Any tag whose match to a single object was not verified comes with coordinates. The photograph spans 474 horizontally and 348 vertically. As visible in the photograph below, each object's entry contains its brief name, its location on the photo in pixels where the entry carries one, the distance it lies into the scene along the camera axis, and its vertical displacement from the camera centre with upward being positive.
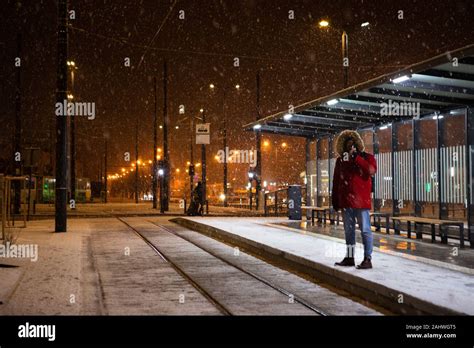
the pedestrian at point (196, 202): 29.31 -0.35
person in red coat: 9.45 +0.16
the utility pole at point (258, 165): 35.50 +1.67
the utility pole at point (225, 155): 41.44 +2.50
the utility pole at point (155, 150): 42.41 +3.22
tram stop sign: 31.59 +3.17
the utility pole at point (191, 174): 38.55 +1.29
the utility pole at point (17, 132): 30.56 +3.24
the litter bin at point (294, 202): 22.47 -0.30
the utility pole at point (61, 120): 17.59 +2.15
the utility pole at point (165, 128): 35.75 +3.94
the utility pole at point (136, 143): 62.21 +5.35
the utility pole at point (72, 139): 37.25 +3.47
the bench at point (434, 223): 12.61 -0.66
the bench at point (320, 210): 19.55 -0.53
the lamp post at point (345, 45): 19.62 +4.77
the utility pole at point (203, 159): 42.04 +2.46
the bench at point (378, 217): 16.02 -0.65
